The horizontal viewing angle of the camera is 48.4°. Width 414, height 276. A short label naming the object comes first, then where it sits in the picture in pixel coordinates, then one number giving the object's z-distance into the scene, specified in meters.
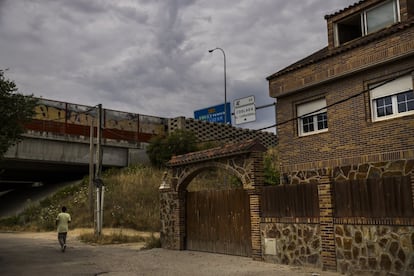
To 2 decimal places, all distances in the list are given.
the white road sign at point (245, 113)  20.23
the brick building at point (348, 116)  10.33
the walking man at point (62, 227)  16.80
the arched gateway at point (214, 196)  12.57
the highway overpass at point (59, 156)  33.00
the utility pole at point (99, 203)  21.25
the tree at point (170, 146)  35.59
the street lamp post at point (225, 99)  30.19
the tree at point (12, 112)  14.45
